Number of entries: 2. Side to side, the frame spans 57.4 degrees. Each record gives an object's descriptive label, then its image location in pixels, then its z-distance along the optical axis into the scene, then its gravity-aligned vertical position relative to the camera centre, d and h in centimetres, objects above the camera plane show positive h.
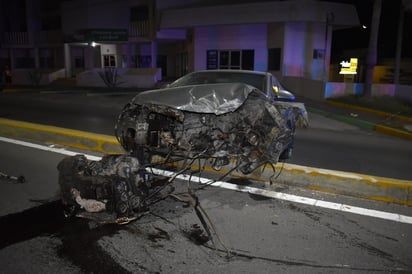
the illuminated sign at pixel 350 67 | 1986 +30
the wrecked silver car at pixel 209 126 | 503 -76
